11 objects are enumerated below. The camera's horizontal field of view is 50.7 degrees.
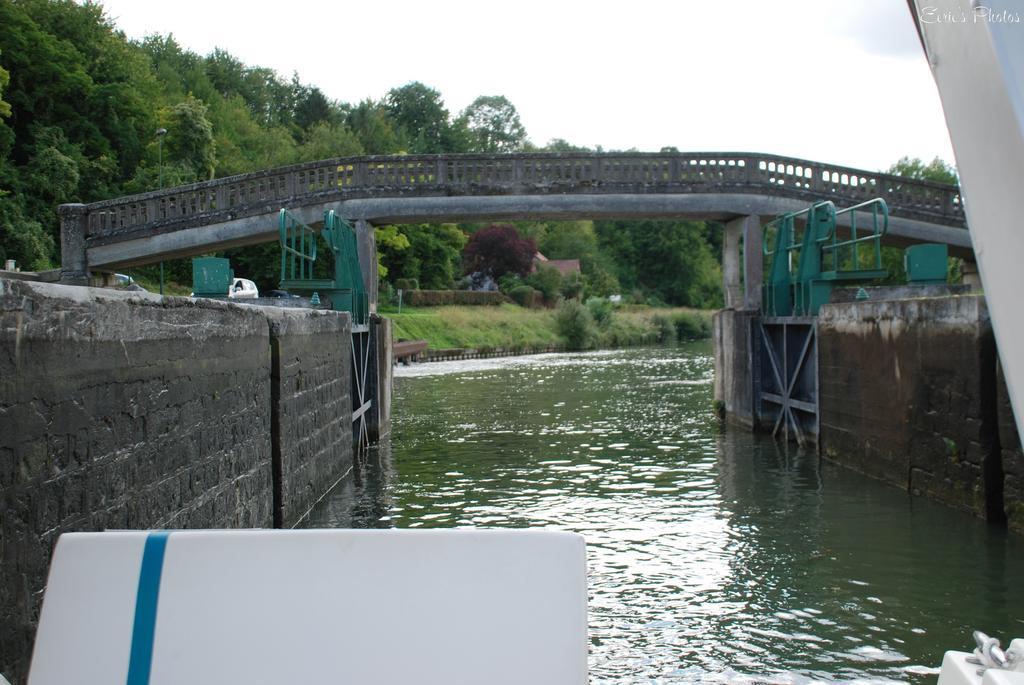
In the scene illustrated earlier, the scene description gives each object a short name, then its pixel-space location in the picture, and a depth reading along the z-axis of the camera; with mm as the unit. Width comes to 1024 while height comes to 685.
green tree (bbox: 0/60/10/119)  33156
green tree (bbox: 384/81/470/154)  88812
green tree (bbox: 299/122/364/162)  60938
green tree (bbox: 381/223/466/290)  59125
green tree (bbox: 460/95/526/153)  101438
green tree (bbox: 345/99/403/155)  78062
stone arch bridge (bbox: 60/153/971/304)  18656
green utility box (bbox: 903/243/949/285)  14875
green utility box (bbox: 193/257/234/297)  13922
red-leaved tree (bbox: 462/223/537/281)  70688
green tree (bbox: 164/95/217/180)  48031
